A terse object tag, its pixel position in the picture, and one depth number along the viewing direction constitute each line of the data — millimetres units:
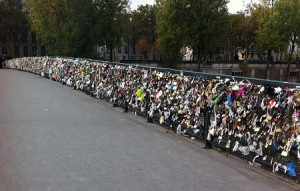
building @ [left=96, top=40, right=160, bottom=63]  83500
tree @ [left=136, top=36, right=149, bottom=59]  68075
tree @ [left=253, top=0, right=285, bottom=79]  41291
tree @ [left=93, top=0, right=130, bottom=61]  42531
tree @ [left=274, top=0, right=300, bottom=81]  40531
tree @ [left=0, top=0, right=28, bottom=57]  65625
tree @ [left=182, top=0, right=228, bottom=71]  40562
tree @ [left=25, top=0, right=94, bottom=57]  38125
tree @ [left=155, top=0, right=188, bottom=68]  40438
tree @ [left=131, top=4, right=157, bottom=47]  67812
